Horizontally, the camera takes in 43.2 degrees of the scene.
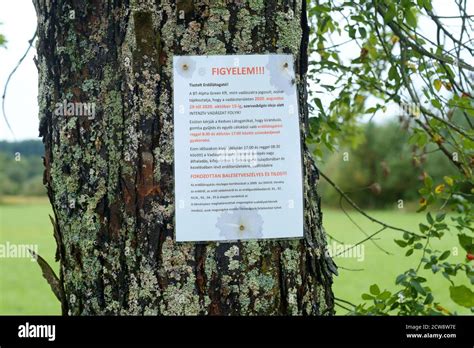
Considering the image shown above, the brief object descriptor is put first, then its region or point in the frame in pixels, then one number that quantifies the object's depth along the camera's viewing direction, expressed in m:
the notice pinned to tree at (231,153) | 1.27
